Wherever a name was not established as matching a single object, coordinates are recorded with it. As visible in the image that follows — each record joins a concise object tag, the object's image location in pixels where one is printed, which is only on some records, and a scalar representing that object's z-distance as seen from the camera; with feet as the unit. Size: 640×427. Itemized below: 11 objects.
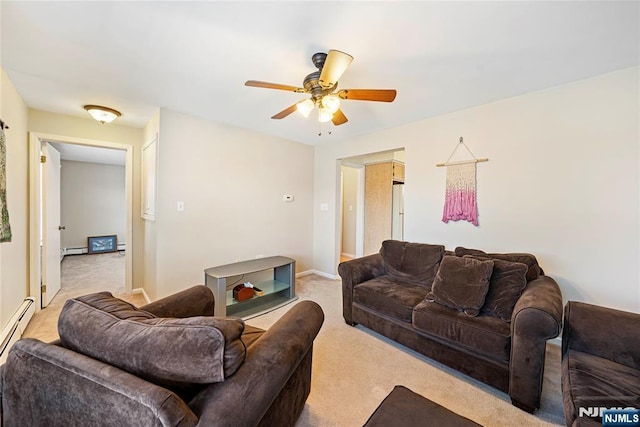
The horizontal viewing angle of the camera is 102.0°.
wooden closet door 17.62
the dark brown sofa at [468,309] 5.23
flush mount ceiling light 9.33
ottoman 3.28
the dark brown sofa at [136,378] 2.49
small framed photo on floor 20.23
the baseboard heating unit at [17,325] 6.93
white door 10.21
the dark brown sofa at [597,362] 3.73
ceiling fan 5.86
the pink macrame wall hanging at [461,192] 9.36
